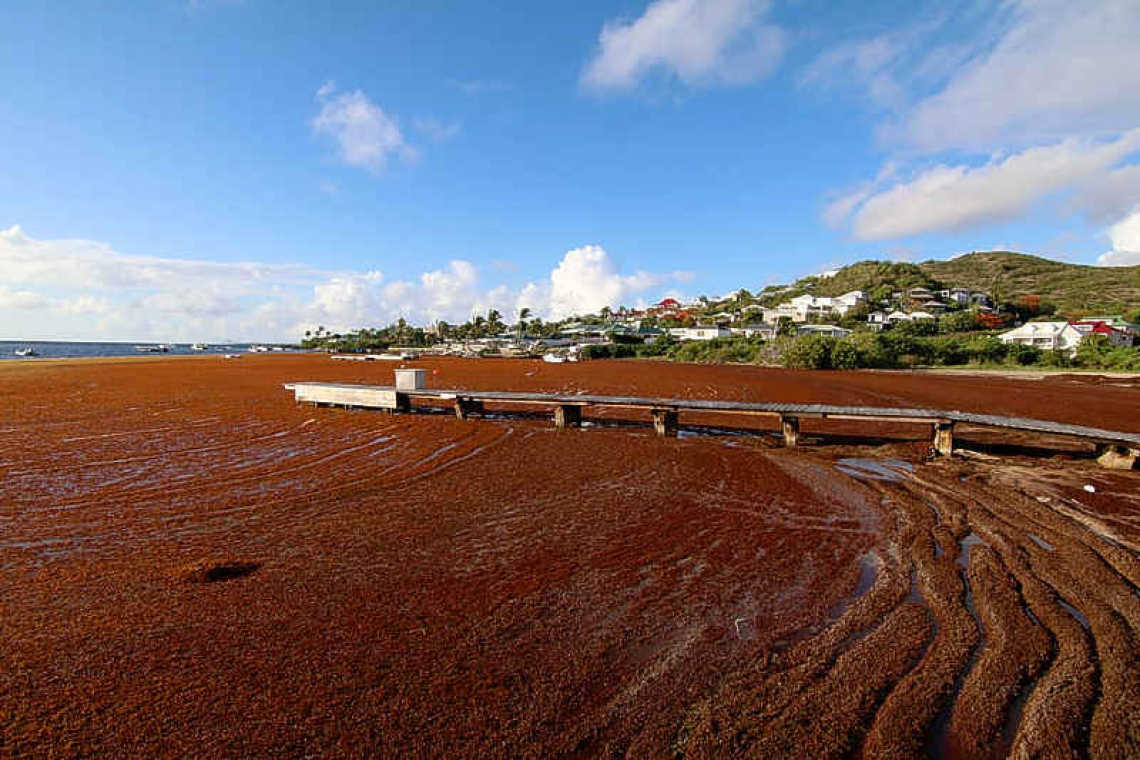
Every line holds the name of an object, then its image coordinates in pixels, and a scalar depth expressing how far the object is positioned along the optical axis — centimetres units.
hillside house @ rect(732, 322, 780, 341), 7885
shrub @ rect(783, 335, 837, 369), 4706
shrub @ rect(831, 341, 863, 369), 4716
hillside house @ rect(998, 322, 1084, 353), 5297
